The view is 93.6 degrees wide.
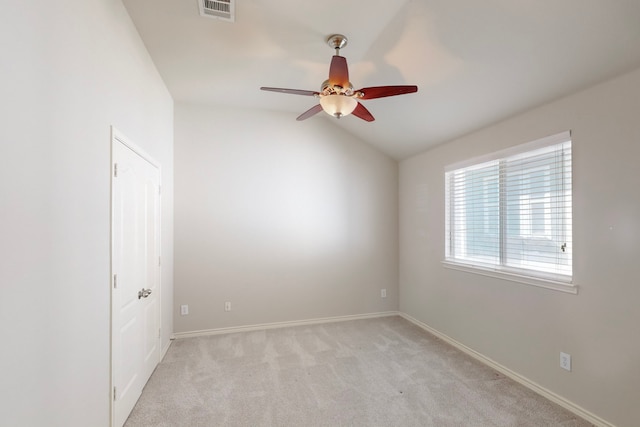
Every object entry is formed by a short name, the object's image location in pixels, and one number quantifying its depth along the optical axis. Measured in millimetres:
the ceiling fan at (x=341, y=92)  2006
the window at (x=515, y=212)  2432
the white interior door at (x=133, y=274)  2016
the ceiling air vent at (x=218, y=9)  2041
